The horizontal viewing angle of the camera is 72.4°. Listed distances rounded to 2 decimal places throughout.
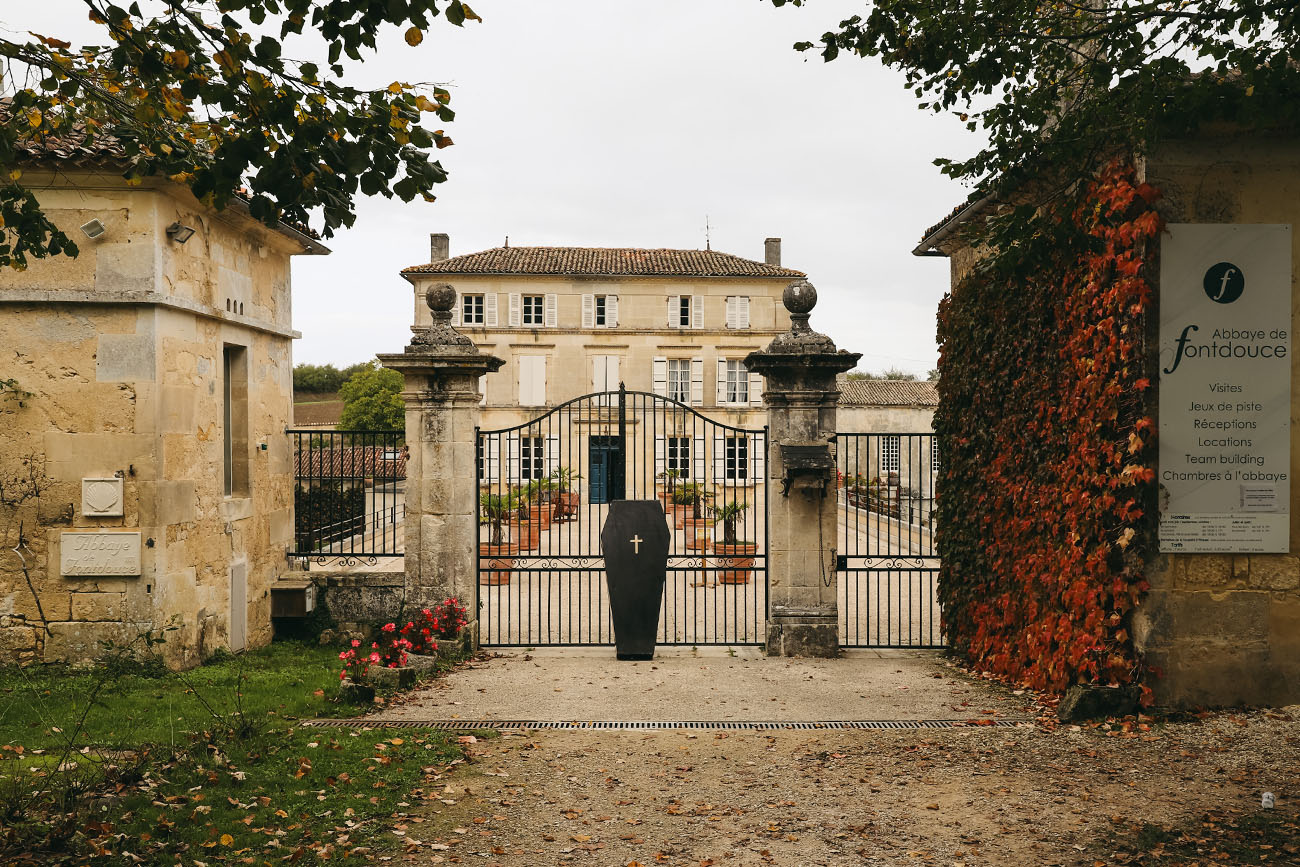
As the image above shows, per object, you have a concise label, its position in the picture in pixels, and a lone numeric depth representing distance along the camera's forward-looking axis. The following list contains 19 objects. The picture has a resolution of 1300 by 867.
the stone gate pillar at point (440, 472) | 8.81
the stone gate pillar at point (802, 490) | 8.72
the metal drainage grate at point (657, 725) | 6.52
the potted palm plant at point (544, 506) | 22.74
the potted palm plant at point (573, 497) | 25.27
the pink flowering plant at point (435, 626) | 8.39
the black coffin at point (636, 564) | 8.88
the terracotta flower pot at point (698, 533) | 19.53
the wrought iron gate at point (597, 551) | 10.27
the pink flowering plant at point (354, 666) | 7.36
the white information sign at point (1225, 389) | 6.39
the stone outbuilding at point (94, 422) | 7.92
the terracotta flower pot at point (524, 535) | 19.67
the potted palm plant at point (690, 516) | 20.98
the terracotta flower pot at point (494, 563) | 15.95
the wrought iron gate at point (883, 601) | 9.86
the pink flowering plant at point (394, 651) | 7.88
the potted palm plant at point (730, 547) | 14.69
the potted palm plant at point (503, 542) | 16.38
